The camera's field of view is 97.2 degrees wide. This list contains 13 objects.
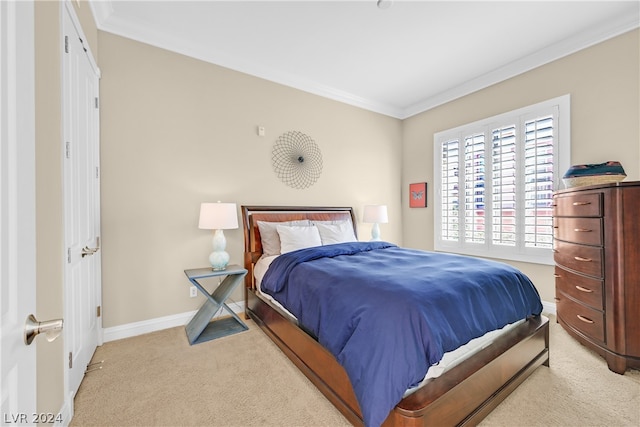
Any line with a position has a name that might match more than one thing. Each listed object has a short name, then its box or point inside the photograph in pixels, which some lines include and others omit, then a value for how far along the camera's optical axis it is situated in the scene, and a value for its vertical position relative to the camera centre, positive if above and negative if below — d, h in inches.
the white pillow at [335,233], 130.6 -10.0
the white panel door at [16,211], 20.5 +0.2
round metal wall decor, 139.6 +27.2
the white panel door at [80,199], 64.6 +3.8
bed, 52.6 -36.6
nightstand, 100.5 -37.0
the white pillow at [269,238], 120.0 -11.1
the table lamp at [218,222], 105.3 -3.6
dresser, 76.5 -17.6
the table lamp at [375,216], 157.6 -2.4
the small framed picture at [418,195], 175.6 +10.6
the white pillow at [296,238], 116.4 -10.8
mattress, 56.5 -31.5
